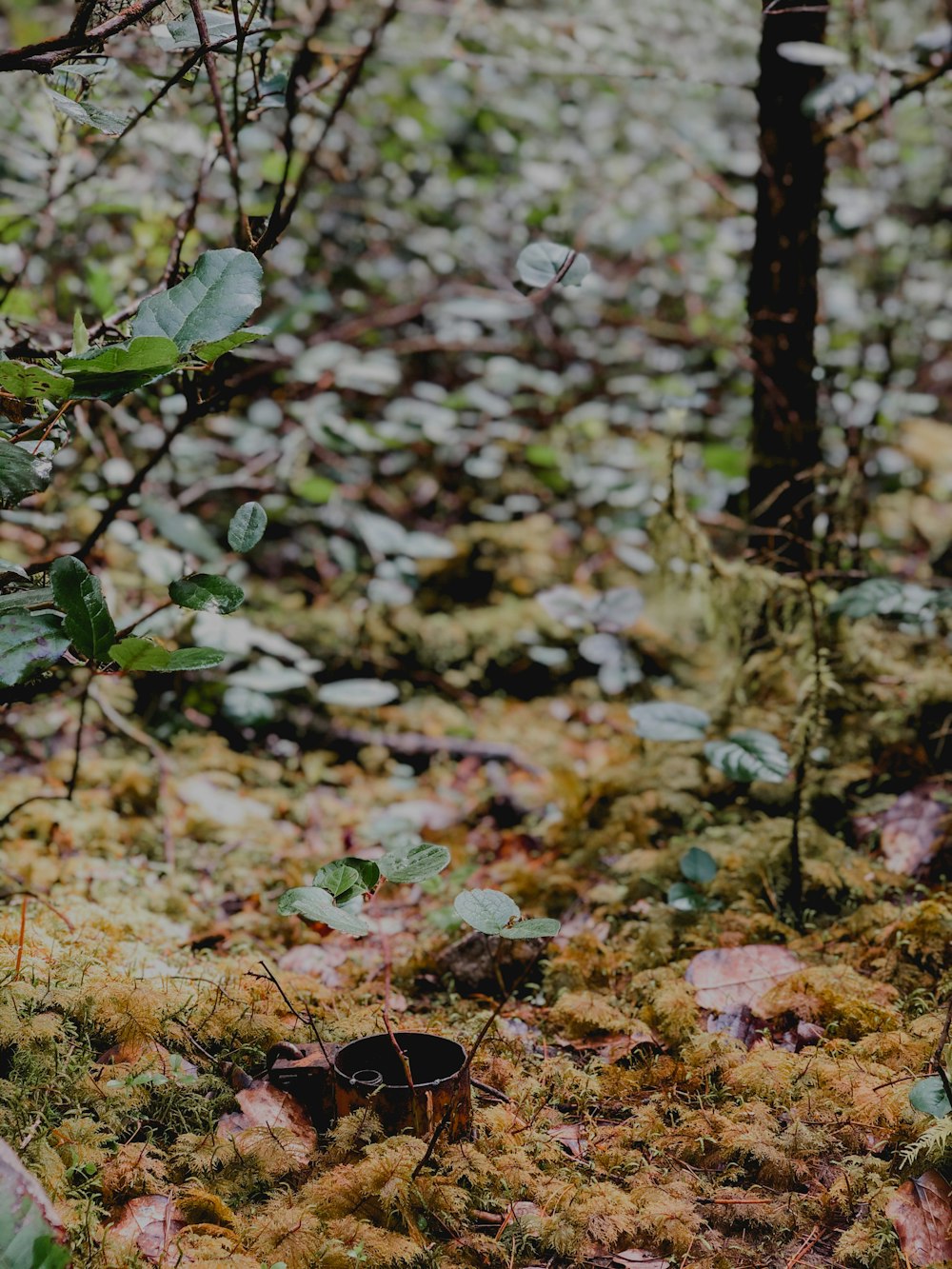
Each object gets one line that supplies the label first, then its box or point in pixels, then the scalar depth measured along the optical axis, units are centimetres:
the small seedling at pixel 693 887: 114
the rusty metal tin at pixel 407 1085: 93
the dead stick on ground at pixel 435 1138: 90
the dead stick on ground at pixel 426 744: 156
